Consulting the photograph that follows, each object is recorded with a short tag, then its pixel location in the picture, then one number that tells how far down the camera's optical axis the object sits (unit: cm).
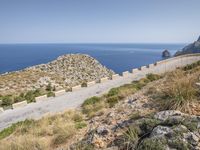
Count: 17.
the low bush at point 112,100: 931
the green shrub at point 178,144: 306
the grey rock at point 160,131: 340
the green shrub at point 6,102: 1479
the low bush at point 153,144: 316
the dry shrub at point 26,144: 485
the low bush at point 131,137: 356
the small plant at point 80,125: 621
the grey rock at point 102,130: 428
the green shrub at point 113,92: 1213
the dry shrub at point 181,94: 453
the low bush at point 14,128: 779
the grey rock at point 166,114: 390
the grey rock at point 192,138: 312
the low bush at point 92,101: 1133
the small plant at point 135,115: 471
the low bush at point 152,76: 1531
